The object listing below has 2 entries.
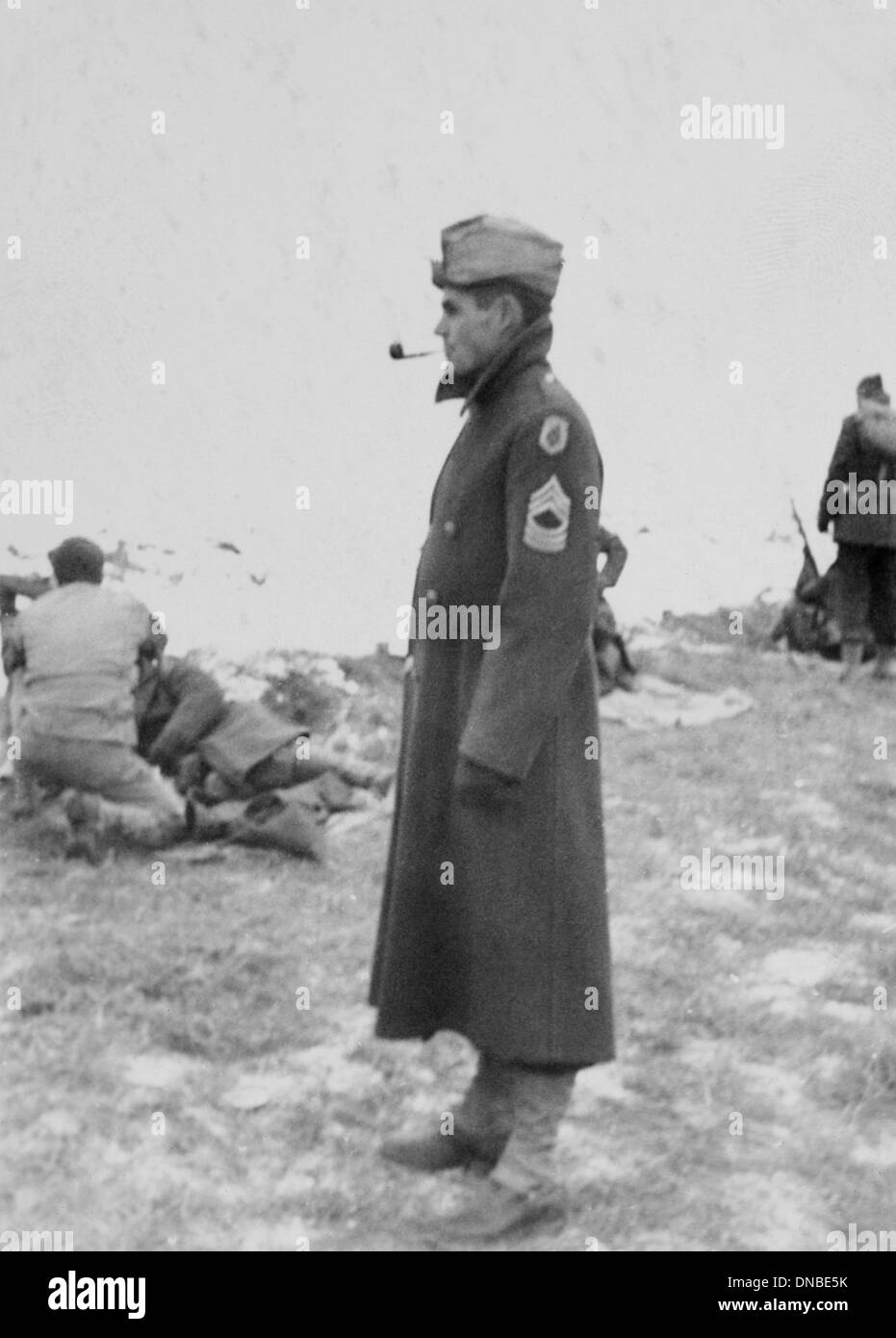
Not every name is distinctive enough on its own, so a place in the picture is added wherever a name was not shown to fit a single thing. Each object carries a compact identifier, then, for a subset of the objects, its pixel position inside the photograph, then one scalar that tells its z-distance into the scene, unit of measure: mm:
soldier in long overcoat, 2723
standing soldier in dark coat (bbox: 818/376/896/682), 8039
